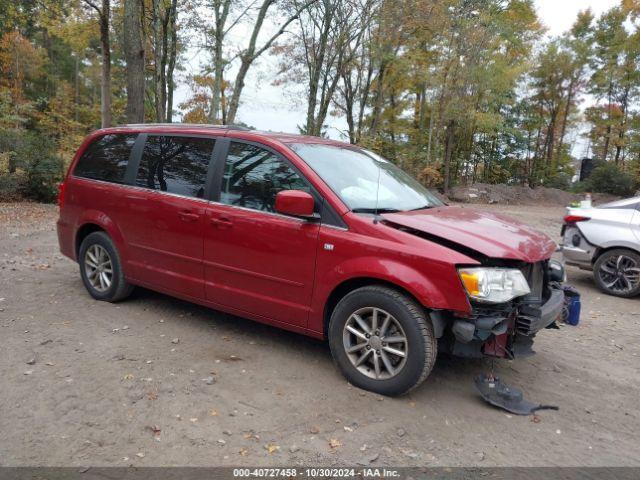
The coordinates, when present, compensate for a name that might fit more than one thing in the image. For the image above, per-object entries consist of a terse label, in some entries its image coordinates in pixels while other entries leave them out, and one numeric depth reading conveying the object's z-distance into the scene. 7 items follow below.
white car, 7.23
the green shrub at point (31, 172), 14.52
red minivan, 3.55
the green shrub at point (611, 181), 24.48
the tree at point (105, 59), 14.99
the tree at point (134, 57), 12.45
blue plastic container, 4.72
